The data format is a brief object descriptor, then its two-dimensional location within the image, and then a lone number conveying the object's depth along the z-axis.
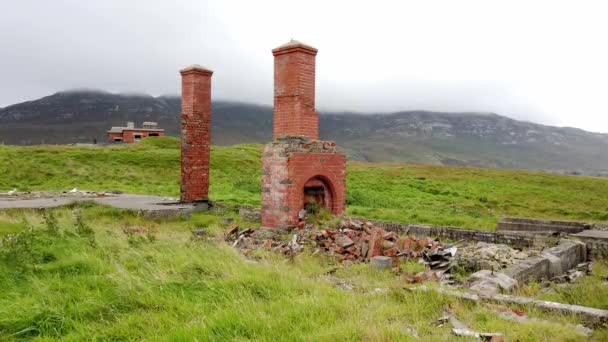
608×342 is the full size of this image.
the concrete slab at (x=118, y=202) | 12.87
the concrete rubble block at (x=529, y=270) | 6.41
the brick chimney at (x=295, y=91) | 9.94
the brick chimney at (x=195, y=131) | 14.09
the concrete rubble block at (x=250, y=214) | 12.70
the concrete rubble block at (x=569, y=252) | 8.02
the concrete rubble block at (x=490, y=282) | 5.50
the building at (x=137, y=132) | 69.56
